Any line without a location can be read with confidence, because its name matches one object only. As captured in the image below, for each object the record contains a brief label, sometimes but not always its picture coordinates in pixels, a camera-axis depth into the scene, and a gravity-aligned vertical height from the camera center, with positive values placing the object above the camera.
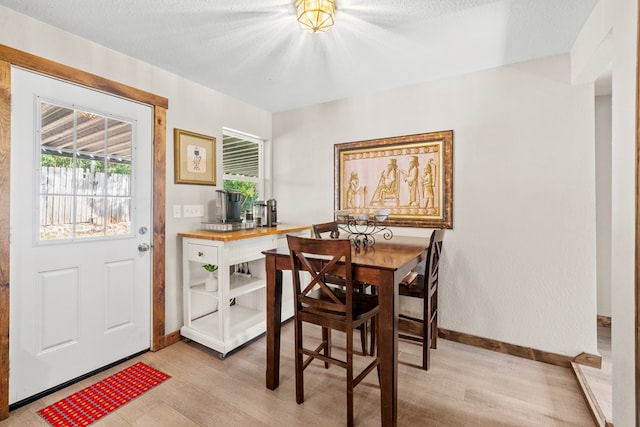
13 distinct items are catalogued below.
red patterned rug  1.66 -1.16
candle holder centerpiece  2.13 -0.15
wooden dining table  1.50 -0.49
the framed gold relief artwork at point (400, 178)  2.60 +0.34
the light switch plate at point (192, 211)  2.65 +0.02
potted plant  2.55 -0.59
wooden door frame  1.67 +0.30
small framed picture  2.57 +0.52
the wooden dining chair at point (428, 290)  2.03 -0.58
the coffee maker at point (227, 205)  2.71 +0.08
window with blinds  3.24 +0.58
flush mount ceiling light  1.58 +1.12
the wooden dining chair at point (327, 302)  1.55 -0.53
